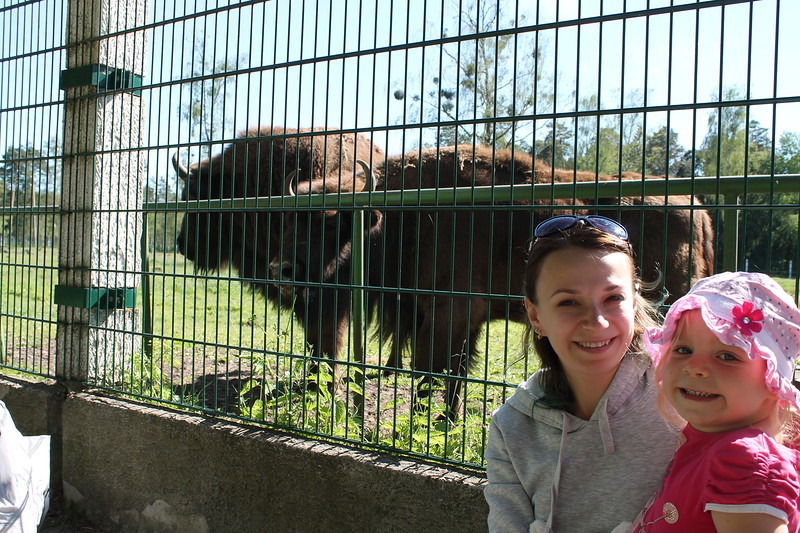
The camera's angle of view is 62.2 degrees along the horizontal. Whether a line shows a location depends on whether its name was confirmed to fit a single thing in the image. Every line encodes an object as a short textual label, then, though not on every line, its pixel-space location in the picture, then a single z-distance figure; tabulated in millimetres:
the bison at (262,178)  6379
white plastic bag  2828
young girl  1348
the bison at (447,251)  4770
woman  1767
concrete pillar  4371
